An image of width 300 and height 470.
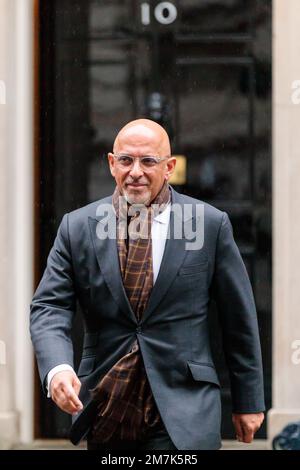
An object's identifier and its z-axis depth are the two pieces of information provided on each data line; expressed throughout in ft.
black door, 48.34
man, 26.43
